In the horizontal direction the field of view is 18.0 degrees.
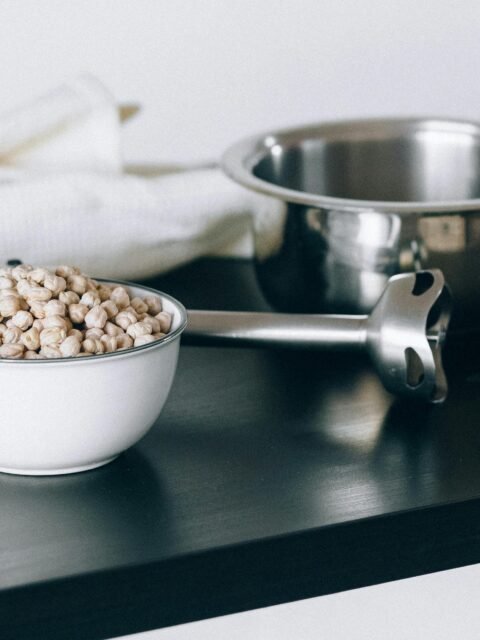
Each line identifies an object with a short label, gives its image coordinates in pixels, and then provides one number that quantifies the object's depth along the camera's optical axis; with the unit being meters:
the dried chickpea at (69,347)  0.70
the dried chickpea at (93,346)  0.71
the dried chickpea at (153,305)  0.76
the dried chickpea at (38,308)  0.72
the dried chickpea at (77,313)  0.73
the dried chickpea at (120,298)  0.75
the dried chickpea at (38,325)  0.71
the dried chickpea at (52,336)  0.70
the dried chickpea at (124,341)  0.72
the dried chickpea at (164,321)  0.75
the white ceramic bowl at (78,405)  0.69
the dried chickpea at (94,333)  0.72
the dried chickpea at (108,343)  0.71
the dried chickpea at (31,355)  0.70
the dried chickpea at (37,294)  0.72
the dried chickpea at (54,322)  0.71
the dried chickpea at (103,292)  0.75
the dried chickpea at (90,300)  0.73
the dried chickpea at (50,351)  0.70
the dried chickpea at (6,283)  0.74
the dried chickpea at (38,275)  0.74
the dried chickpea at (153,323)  0.74
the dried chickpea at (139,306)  0.76
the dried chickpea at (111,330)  0.72
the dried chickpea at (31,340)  0.71
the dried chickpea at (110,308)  0.73
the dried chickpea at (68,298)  0.73
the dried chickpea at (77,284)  0.74
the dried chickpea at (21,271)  0.74
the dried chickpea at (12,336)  0.71
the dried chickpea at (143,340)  0.72
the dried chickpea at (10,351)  0.70
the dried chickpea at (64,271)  0.75
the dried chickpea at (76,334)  0.71
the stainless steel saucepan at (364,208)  0.85
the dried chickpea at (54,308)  0.72
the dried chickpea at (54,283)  0.73
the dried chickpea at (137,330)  0.72
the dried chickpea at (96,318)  0.72
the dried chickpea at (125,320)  0.73
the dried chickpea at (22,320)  0.71
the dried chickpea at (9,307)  0.72
